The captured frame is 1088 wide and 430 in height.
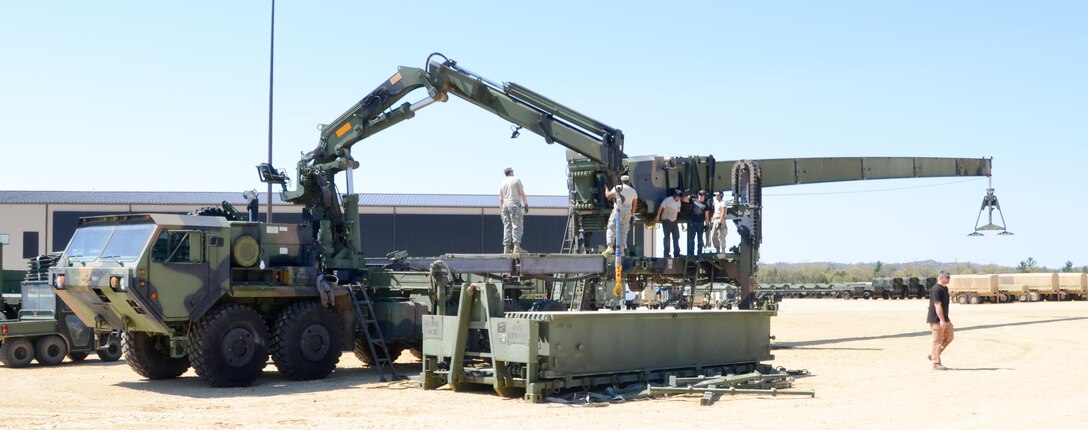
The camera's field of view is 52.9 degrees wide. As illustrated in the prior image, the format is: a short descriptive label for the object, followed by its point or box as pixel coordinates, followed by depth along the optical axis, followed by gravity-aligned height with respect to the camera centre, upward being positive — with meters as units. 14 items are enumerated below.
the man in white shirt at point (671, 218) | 21.01 +1.05
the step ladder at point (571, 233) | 20.83 +0.74
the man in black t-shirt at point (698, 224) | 21.80 +0.95
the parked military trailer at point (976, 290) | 48.34 -0.83
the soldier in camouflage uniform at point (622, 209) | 18.81 +1.09
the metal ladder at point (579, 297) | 19.22 -0.44
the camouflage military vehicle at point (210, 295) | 15.12 -0.33
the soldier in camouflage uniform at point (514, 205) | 17.97 +1.10
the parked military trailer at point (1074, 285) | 47.50 -0.60
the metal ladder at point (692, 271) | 21.70 +0.02
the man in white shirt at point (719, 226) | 21.25 +0.89
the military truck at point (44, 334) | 19.70 -1.12
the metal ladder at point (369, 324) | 17.16 -0.83
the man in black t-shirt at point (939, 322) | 16.94 -0.79
